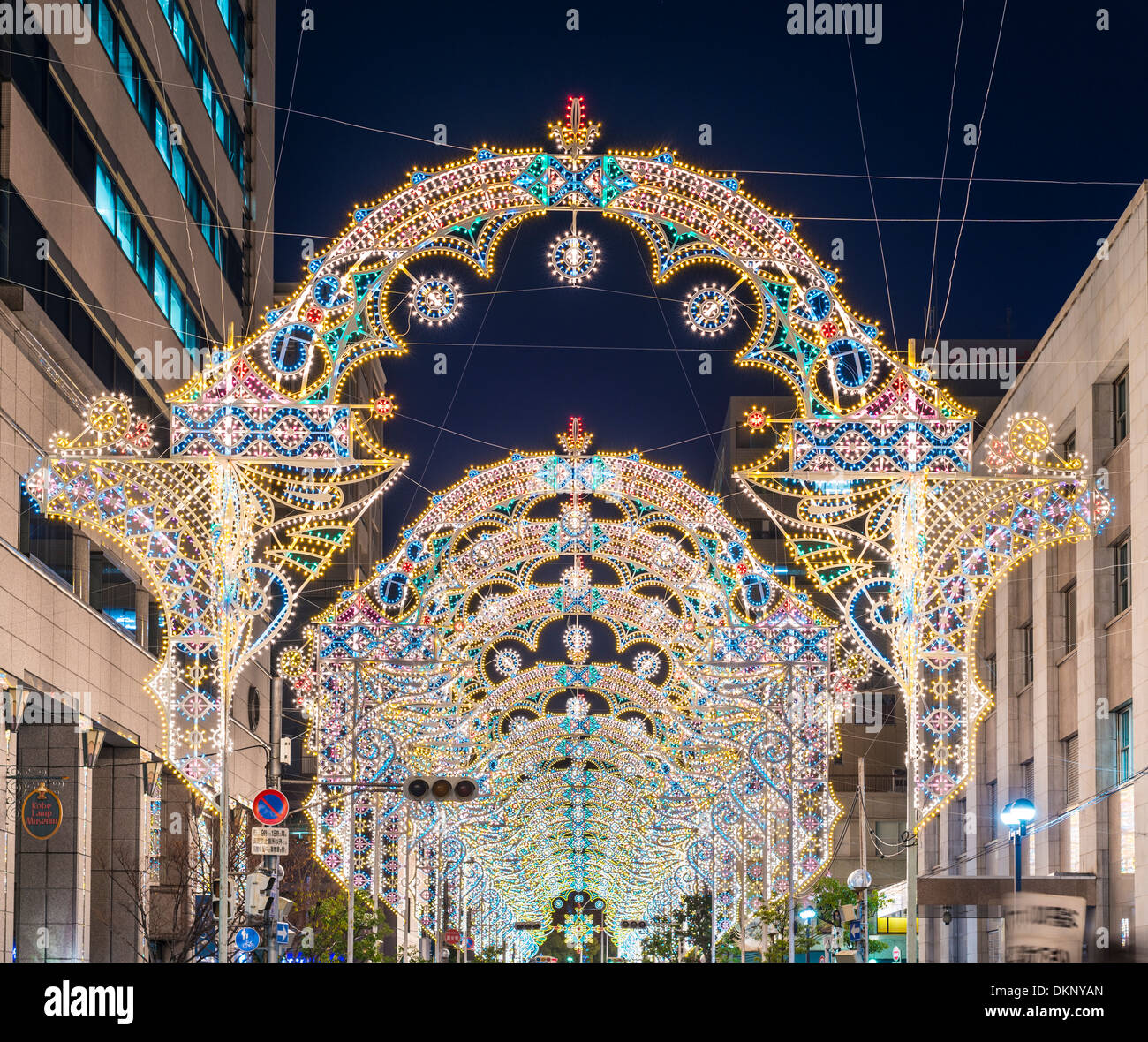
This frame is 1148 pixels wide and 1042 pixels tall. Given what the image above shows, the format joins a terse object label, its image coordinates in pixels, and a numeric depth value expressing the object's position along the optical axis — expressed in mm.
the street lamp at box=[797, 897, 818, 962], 53188
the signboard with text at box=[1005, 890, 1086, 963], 18828
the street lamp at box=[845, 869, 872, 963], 42281
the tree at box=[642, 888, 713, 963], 73750
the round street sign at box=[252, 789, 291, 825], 26734
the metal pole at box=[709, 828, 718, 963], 51606
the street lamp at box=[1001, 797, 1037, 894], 28953
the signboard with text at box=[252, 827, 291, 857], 26203
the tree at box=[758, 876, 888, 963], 48344
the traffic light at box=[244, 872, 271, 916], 26625
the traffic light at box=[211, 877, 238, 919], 29441
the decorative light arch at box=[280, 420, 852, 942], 35625
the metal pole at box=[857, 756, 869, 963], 41719
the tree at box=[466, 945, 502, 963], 89825
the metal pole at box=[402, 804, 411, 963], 46575
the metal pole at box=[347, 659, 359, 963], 32844
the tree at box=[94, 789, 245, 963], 37906
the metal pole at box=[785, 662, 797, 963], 36000
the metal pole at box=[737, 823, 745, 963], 45219
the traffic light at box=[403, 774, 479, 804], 32781
